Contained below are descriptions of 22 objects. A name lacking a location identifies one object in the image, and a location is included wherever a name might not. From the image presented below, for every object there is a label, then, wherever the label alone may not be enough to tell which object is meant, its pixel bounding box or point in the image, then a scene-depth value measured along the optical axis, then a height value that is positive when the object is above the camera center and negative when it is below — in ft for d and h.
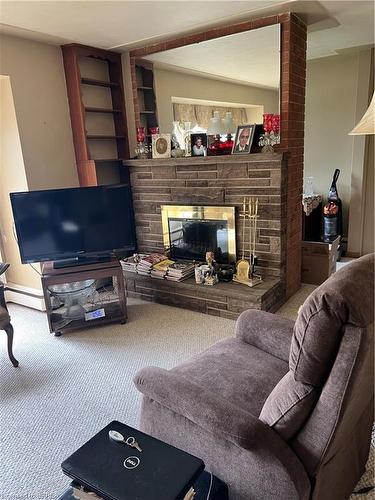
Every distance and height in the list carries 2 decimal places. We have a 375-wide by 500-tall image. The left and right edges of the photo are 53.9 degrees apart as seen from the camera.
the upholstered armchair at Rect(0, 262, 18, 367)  8.14 -3.23
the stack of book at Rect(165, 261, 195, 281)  11.40 -3.37
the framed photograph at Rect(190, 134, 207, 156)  11.41 +0.46
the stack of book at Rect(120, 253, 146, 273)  12.36 -3.25
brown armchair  3.46 -2.75
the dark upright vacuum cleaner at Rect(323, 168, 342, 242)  15.11 -2.51
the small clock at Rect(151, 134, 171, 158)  12.14 +0.54
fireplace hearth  10.46 -1.87
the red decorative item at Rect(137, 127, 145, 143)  12.40 +0.95
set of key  4.09 -3.01
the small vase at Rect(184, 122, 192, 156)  11.76 +0.72
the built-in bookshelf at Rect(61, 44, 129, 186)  11.51 +1.76
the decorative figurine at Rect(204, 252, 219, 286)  10.96 -3.37
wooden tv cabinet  9.99 -2.98
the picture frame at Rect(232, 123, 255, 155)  10.58 +0.49
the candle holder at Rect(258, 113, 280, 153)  10.10 +0.62
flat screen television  10.03 -1.54
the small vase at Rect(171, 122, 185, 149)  12.03 +0.78
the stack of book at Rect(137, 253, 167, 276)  11.98 -3.20
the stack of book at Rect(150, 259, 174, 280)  11.70 -3.34
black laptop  3.59 -3.07
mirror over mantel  10.21 +2.40
